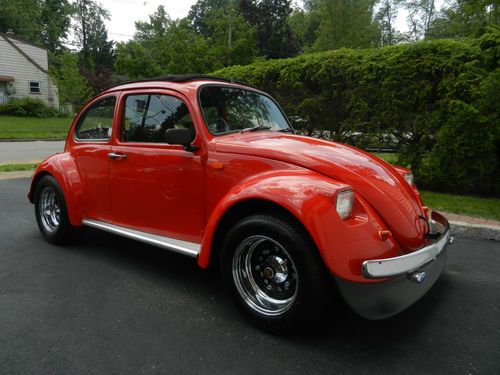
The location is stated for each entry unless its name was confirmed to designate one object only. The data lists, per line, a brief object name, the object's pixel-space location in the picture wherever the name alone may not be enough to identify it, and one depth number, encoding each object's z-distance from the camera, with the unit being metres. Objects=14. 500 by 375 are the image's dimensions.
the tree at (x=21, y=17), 41.75
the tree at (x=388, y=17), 39.84
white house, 32.06
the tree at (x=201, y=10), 66.00
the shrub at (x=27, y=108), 30.89
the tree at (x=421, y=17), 38.31
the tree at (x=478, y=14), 6.69
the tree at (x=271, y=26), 45.16
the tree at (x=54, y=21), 49.16
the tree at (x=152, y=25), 54.25
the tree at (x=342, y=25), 27.12
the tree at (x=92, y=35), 58.72
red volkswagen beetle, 2.31
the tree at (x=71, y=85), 25.95
